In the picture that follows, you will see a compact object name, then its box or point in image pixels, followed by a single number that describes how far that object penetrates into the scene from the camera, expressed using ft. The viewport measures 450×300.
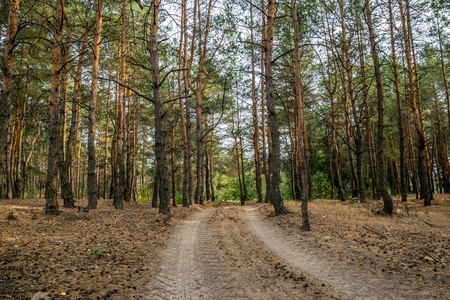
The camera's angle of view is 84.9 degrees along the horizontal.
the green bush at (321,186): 92.79
